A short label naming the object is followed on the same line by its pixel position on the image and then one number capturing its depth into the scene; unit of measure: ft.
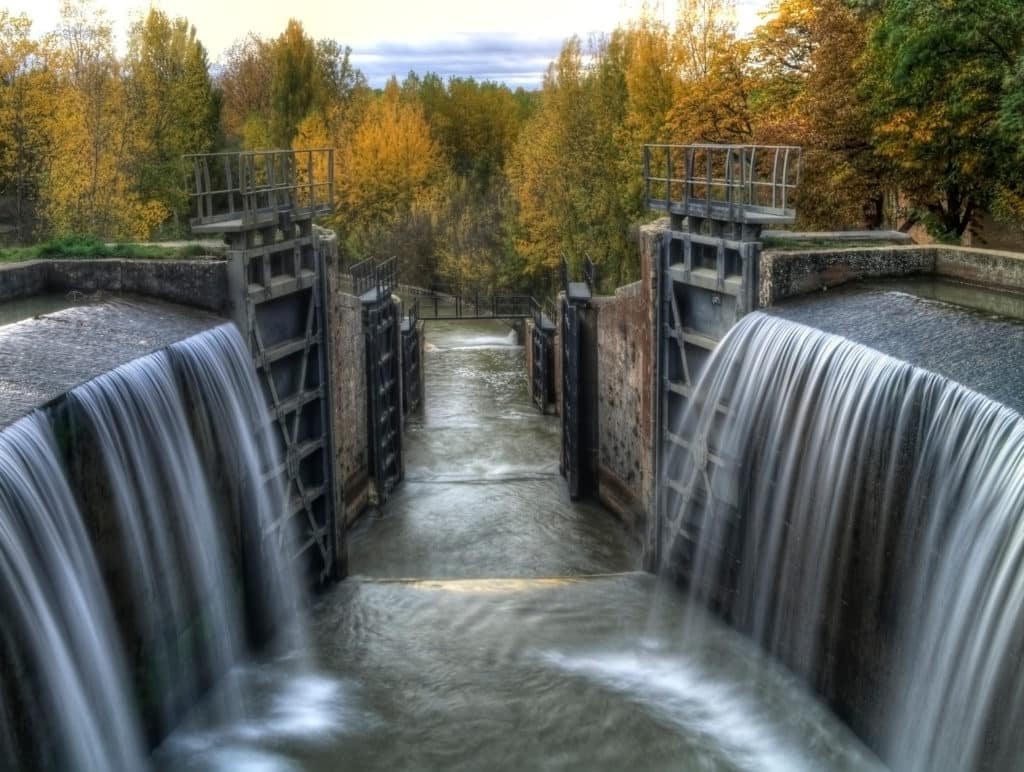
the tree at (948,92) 60.39
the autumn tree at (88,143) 108.68
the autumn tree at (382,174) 169.58
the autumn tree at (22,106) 102.94
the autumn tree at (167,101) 136.67
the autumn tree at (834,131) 72.18
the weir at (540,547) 28.71
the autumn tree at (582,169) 122.52
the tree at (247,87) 235.40
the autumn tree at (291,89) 183.32
